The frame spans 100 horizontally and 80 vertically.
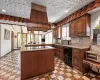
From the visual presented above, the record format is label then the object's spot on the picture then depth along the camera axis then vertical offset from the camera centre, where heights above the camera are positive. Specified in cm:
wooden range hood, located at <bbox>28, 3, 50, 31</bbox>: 208 +80
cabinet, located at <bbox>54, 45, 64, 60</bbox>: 331 -79
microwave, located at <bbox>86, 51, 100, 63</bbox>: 179 -58
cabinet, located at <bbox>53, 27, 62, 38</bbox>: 406 +51
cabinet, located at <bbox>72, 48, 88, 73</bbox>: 206 -79
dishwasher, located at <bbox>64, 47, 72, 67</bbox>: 265 -84
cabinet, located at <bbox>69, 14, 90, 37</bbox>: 232 +57
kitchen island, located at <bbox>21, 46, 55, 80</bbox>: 172 -77
